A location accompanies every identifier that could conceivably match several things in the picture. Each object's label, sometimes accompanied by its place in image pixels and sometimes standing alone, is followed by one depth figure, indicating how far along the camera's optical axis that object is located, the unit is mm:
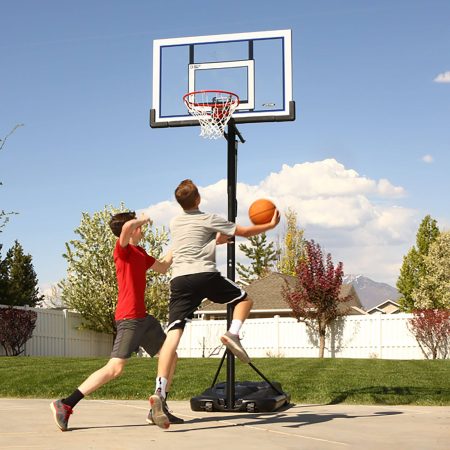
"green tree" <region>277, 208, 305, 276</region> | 57906
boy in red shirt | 6555
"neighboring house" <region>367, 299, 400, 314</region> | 81500
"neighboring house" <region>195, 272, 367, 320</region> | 42553
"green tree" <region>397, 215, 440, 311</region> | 50250
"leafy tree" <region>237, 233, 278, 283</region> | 65625
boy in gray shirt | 6664
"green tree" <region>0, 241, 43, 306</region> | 41750
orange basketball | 7020
